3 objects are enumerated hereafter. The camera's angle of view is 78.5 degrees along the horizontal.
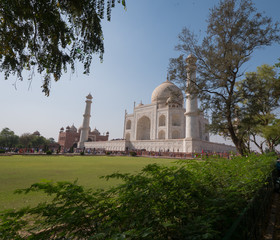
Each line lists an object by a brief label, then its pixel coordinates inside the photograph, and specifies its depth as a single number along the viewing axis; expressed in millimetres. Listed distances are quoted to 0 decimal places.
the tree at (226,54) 7398
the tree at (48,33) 3092
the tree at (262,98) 7809
